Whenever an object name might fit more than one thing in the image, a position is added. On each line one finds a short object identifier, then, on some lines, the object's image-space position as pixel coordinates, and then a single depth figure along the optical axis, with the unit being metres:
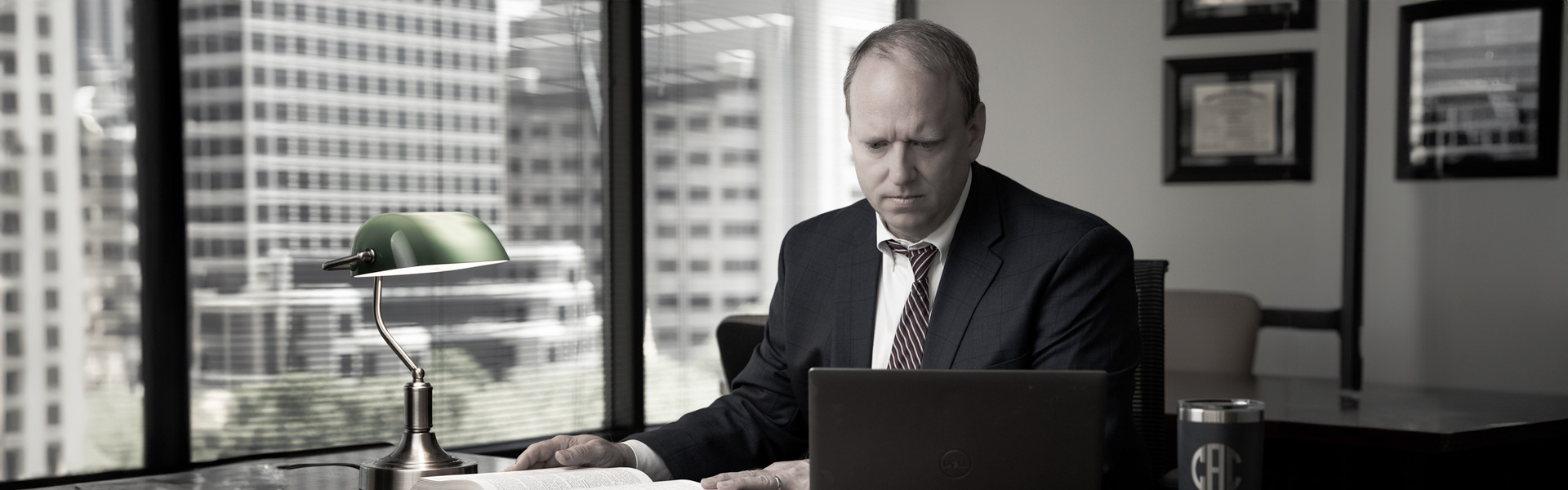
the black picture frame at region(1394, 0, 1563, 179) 3.31
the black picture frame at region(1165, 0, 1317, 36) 3.94
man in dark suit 1.46
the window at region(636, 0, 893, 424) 3.89
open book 1.14
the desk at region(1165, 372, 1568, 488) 2.19
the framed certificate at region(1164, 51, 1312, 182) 3.96
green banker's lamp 1.36
